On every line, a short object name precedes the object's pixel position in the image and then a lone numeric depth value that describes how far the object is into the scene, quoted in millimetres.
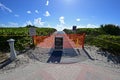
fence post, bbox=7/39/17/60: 2966
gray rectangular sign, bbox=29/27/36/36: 4538
